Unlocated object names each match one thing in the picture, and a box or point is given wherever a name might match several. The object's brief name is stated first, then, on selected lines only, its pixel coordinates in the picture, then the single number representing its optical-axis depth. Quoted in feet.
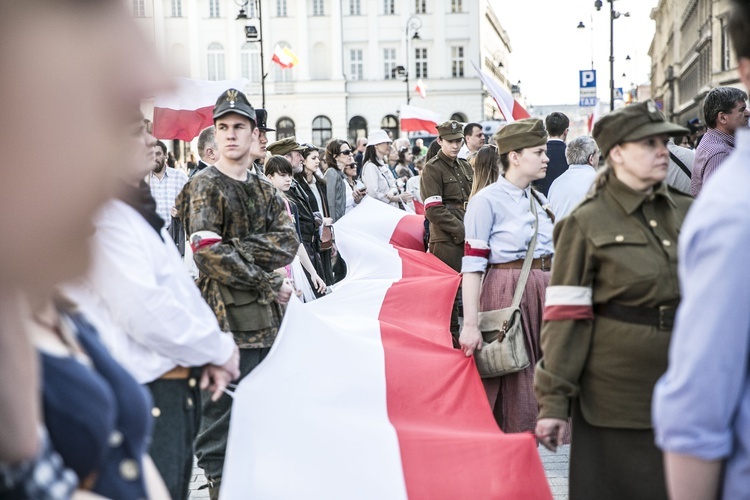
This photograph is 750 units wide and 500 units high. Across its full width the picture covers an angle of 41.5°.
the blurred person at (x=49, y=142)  4.07
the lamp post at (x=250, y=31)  89.51
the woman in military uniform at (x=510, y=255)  18.63
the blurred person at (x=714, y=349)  7.04
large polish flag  13.08
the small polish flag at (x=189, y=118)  40.75
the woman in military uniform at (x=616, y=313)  11.73
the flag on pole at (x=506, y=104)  38.27
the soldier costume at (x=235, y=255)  17.03
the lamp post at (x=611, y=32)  96.91
